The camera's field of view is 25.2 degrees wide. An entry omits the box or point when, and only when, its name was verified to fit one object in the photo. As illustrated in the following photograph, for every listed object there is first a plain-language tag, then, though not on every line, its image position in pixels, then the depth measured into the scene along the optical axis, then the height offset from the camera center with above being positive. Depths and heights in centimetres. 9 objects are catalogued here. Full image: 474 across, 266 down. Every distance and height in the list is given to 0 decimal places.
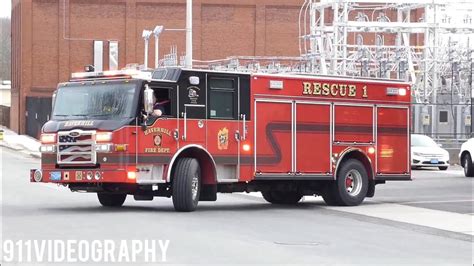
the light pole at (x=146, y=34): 4944 +409
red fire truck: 1989 -29
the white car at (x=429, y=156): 4050 -128
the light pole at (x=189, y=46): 3488 +250
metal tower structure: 4931 +341
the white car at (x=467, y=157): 3572 -116
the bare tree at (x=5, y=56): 12606 +779
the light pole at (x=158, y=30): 4750 +409
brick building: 7044 +604
